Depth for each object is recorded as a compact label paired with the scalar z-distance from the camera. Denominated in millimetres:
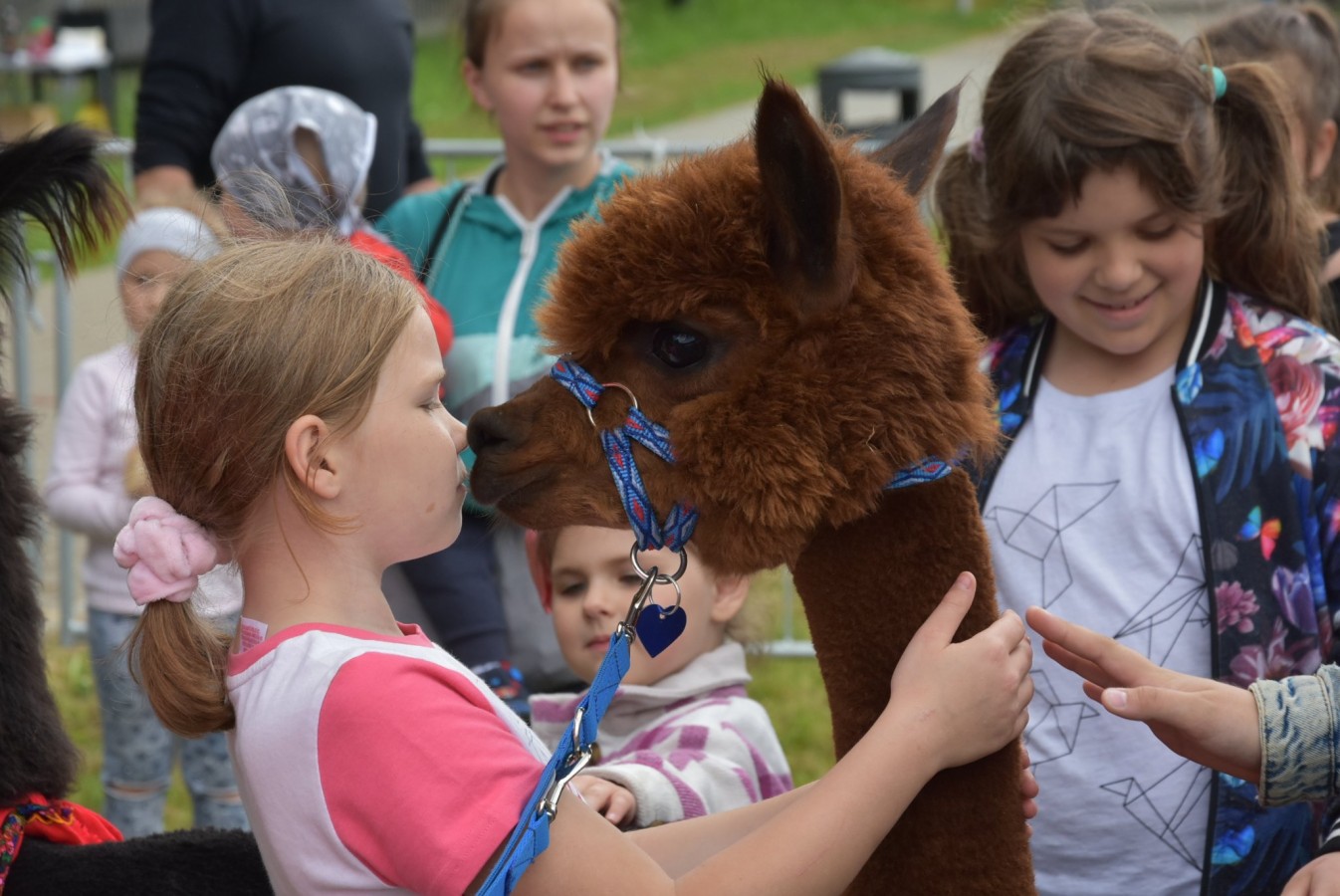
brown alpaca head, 1921
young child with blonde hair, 1881
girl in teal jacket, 2810
